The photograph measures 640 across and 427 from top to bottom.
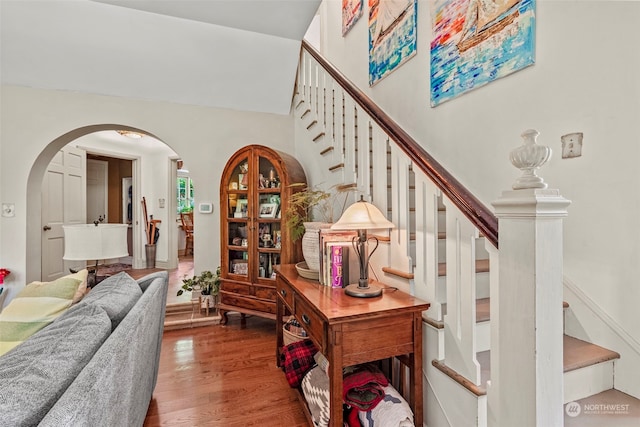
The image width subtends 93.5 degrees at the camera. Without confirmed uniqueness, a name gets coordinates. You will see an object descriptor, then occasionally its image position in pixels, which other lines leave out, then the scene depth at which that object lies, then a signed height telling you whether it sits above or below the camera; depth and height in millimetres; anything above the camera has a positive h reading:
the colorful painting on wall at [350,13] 3137 +2145
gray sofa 650 -414
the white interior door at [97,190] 6043 +450
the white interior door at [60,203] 3666 +114
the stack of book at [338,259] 1759 -281
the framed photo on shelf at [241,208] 3133 +36
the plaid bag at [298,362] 1867 -941
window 7720 +434
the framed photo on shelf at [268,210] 3010 +15
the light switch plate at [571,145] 1433 +323
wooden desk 1299 -546
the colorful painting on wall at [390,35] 2439 +1548
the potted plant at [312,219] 1958 -66
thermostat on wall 3422 +46
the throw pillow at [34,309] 1401 -475
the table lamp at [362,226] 1530 -76
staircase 876 -332
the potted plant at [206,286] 3221 -811
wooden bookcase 2904 -162
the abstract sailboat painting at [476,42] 1635 +1027
